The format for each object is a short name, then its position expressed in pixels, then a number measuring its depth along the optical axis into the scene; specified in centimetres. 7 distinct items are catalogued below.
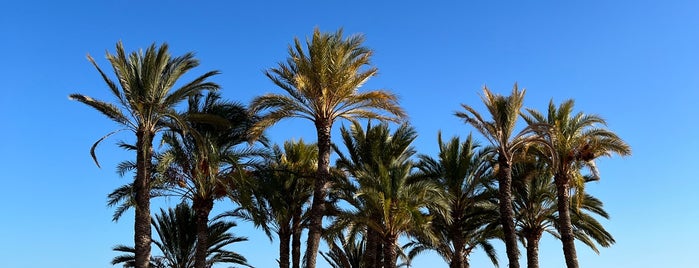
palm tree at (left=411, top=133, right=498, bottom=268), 2780
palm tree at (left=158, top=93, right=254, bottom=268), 2372
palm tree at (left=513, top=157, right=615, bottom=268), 2917
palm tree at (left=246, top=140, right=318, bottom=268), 2591
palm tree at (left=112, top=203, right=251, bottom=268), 3038
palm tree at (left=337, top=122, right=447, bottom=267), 2255
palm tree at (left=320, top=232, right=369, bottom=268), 3359
